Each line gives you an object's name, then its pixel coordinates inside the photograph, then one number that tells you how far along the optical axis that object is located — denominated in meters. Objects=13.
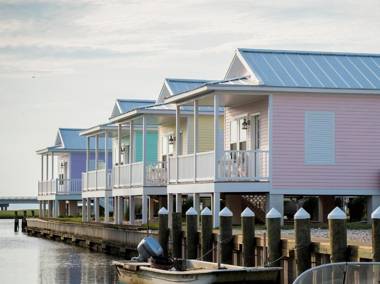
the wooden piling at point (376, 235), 20.66
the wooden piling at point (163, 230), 34.25
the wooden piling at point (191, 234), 31.30
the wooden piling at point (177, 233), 33.25
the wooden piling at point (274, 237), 25.16
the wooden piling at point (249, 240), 26.84
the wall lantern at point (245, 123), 38.69
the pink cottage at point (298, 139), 35.50
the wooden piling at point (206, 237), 30.06
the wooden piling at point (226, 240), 28.22
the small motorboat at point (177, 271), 24.83
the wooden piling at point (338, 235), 22.03
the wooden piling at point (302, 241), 23.66
